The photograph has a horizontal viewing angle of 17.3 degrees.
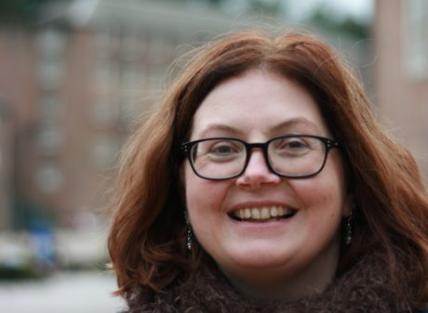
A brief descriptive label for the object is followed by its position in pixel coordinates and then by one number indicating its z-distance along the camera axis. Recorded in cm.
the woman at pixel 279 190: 116
